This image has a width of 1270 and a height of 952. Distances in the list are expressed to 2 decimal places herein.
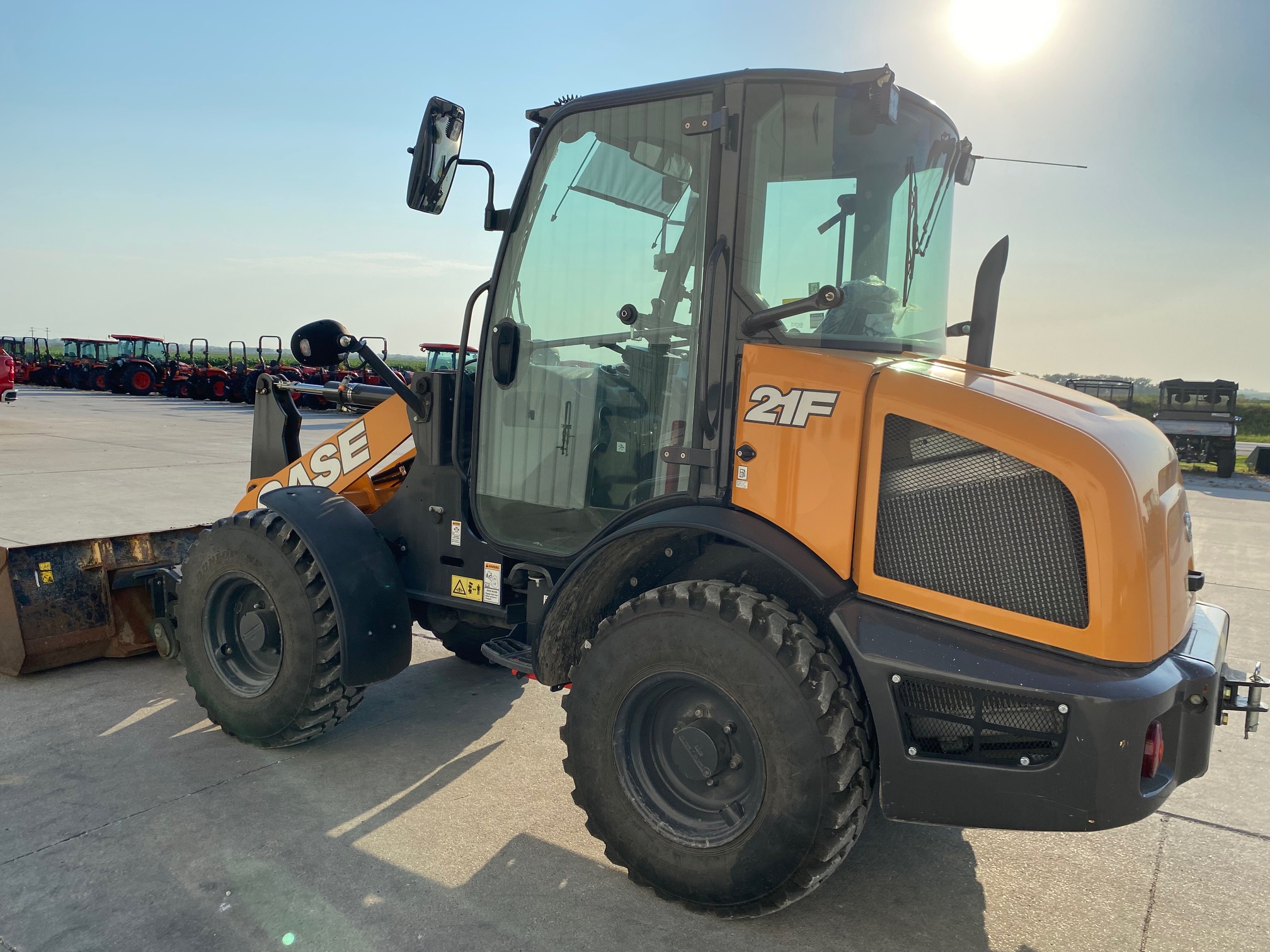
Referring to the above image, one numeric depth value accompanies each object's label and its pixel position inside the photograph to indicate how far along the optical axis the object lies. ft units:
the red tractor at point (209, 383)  93.81
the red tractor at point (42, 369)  110.42
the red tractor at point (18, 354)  112.57
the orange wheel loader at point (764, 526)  7.54
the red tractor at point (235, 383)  93.09
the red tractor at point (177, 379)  99.35
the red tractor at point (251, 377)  90.94
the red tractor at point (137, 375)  99.86
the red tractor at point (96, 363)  104.27
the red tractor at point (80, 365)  106.11
